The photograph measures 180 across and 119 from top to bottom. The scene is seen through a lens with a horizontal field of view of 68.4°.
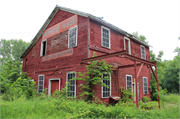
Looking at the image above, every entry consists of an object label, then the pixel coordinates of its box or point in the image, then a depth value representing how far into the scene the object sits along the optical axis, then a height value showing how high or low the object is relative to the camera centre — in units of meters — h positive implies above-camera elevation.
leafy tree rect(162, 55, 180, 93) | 30.07 -0.52
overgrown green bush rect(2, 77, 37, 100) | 6.66 -1.01
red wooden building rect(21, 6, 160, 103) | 9.84 +2.16
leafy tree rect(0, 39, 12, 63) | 33.03 +6.43
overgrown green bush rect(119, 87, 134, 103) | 9.98 -1.53
